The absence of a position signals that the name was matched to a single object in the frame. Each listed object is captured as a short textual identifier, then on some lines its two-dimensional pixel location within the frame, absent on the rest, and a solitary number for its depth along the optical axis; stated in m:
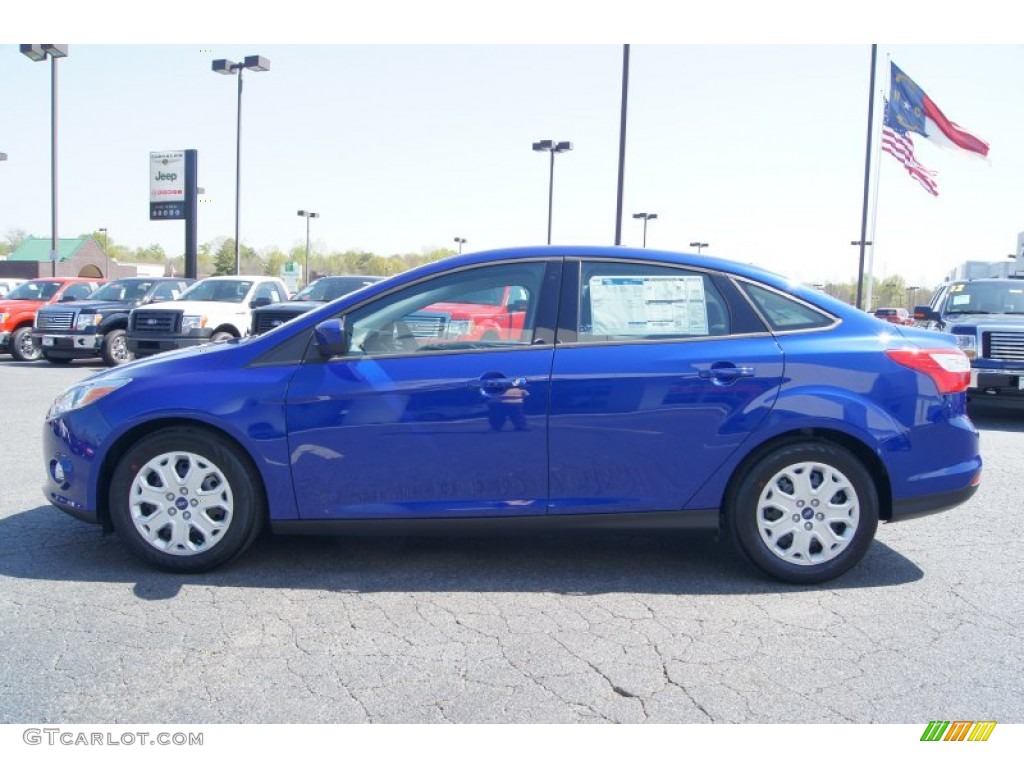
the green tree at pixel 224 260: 78.88
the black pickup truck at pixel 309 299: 13.23
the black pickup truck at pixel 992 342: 10.20
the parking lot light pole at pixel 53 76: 25.52
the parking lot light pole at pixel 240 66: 28.88
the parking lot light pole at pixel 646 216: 47.72
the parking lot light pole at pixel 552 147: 32.88
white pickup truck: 14.66
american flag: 19.41
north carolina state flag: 19.52
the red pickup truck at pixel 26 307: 18.06
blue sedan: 4.31
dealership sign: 27.38
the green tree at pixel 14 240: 127.31
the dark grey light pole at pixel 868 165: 23.28
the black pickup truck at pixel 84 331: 16.53
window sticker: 4.48
